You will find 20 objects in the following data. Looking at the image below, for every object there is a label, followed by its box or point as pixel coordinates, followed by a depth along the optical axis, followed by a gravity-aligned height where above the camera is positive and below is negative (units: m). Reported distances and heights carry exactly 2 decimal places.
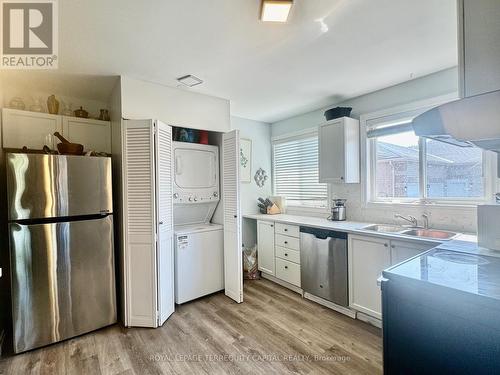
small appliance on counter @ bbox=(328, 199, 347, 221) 3.12 -0.34
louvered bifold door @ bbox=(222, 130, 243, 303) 2.85 -0.35
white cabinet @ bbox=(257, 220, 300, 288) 3.11 -0.88
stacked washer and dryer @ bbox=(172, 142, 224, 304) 2.83 -0.50
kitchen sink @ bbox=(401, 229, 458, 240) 2.25 -0.49
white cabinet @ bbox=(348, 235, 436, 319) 2.16 -0.76
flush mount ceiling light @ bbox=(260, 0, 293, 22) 1.40 +1.06
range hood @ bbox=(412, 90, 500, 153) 0.96 +0.27
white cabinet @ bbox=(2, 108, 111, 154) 2.38 +0.64
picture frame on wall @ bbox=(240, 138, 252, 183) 3.92 +0.44
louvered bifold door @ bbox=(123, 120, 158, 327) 2.37 -0.37
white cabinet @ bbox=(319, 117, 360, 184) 2.92 +0.42
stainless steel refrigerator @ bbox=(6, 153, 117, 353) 2.03 -0.51
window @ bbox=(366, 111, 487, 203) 2.33 +0.17
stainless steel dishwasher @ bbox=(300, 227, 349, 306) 2.58 -0.89
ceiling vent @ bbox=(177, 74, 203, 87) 2.53 +1.14
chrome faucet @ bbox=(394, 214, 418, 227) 2.60 -0.39
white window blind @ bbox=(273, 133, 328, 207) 3.70 +0.23
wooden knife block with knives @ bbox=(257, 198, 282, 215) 3.96 -0.35
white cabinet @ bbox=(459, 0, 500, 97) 0.99 +0.57
